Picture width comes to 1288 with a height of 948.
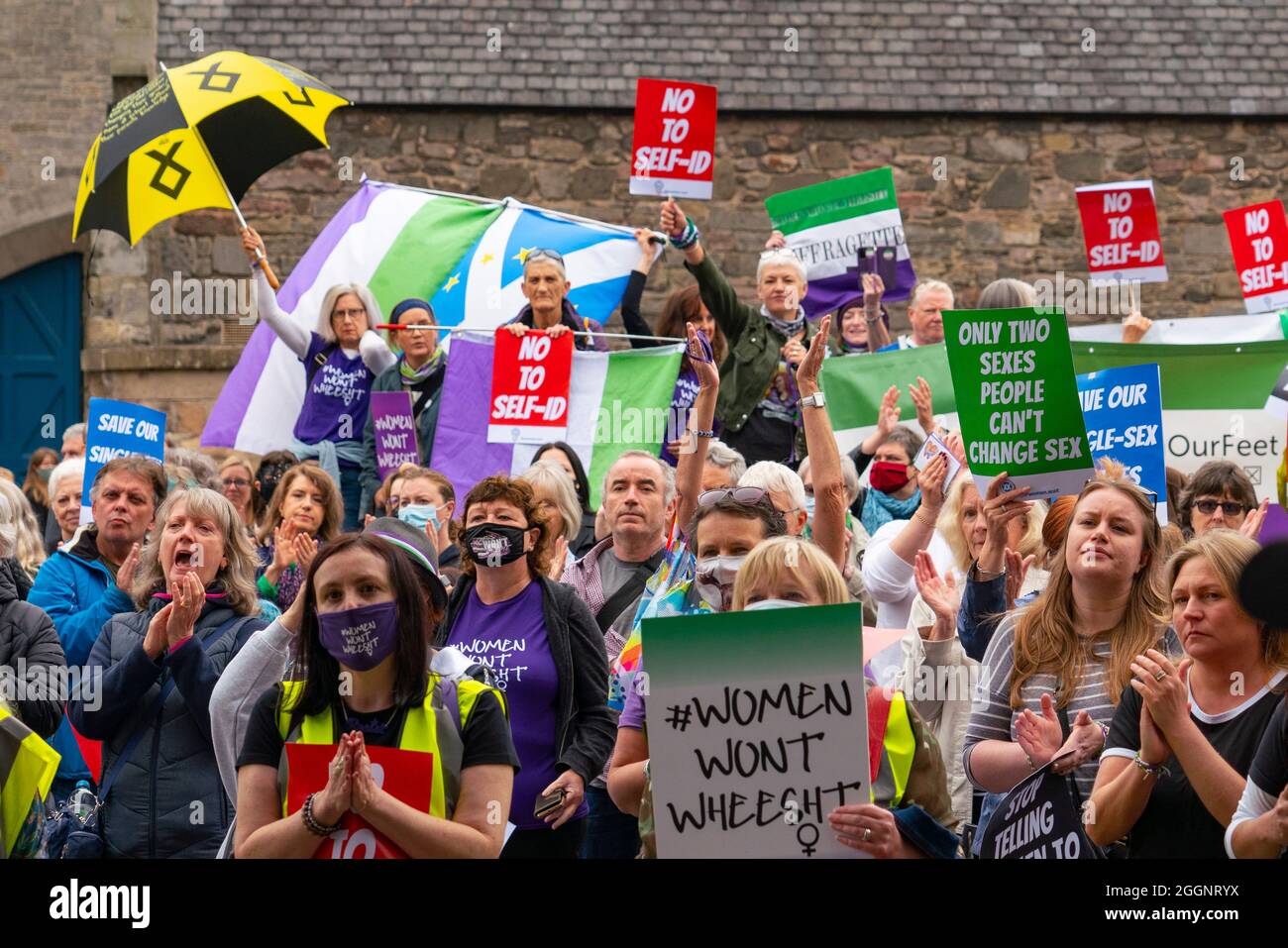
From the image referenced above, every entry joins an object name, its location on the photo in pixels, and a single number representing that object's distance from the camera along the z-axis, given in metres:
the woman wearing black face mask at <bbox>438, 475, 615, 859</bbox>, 11.36
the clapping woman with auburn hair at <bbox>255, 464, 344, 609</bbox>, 14.82
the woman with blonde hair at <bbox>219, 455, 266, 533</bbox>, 18.23
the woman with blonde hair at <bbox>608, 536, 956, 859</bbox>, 8.31
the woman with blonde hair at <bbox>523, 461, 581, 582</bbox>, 14.02
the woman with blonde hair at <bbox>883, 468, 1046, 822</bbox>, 11.22
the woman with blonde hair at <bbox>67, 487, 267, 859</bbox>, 10.88
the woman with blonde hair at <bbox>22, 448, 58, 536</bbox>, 23.36
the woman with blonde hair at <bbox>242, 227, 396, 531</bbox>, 19.94
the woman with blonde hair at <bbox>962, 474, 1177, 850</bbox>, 10.00
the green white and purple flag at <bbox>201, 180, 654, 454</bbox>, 22.22
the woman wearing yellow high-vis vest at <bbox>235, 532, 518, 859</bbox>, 8.51
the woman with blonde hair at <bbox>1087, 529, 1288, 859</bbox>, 8.52
